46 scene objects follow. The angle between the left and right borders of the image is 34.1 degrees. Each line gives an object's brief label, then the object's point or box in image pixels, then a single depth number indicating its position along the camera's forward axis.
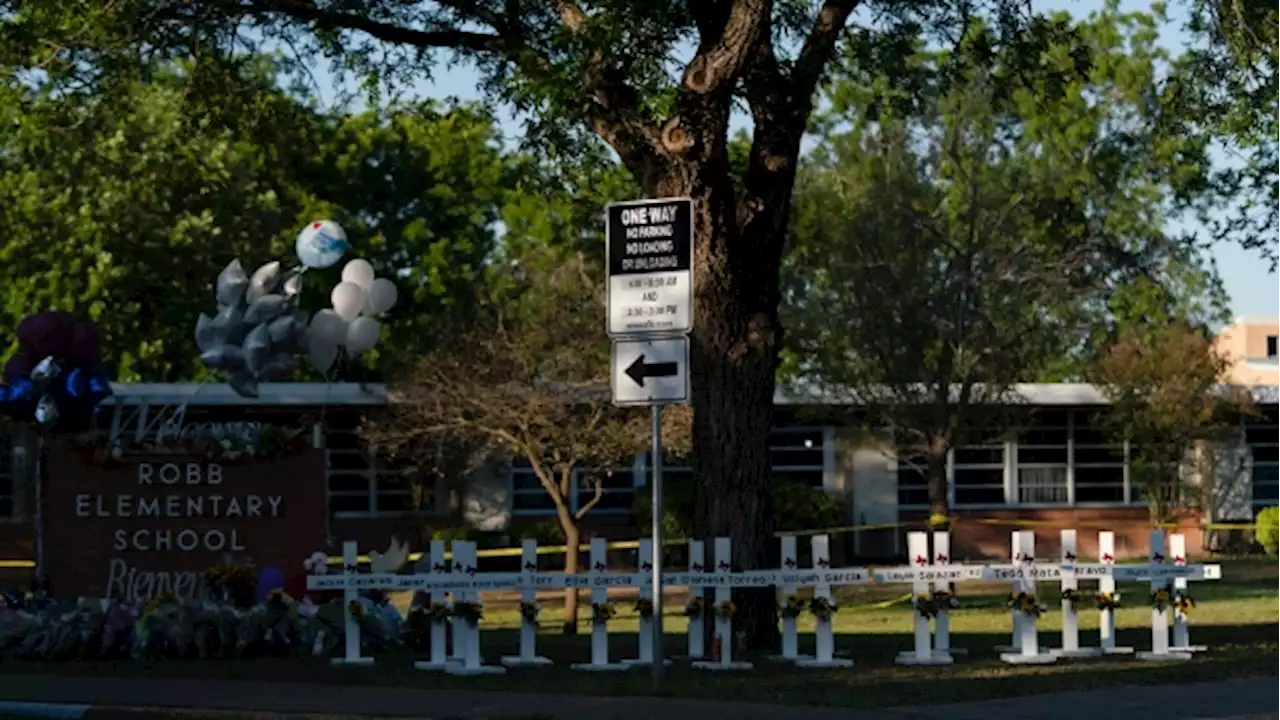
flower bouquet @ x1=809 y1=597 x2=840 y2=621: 16.69
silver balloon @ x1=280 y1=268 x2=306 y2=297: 20.88
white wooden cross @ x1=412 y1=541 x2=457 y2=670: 16.89
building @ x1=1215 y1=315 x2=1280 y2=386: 82.62
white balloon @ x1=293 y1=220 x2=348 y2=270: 20.92
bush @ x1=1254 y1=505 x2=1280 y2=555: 41.81
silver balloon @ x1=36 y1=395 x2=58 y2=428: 19.59
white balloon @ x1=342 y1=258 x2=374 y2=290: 22.17
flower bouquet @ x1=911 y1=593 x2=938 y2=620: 16.89
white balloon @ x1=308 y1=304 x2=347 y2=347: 21.02
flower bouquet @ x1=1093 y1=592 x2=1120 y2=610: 17.52
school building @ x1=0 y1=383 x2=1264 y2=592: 39.09
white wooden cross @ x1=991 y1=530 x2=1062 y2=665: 17.03
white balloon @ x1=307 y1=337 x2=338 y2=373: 21.09
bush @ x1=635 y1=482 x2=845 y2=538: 38.84
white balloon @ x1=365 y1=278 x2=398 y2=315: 22.02
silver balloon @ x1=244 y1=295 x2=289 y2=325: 20.55
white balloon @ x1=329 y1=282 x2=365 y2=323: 21.61
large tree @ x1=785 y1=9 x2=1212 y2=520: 32.06
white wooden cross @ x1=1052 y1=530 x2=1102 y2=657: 17.25
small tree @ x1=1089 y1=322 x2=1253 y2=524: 41.81
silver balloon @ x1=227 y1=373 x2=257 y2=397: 20.59
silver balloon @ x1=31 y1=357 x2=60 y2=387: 19.70
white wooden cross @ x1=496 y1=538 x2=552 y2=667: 17.02
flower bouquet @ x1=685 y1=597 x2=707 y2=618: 17.25
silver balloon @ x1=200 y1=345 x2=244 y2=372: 20.47
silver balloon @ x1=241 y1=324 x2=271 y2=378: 20.34
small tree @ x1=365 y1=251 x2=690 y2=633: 25.58
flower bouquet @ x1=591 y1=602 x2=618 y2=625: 16.73
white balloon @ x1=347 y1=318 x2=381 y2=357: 21.17
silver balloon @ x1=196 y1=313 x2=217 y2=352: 20.62
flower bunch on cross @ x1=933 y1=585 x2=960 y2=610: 17.02
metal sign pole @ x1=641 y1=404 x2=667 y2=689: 14.16
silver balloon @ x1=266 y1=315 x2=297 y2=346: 20.45
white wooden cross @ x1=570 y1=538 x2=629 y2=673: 16.81
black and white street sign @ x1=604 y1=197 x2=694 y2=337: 14.29
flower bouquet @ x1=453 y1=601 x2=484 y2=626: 16.61
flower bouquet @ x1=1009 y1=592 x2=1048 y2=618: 17.00
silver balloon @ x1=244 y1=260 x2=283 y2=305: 20.75
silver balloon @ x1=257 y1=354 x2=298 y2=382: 20.56
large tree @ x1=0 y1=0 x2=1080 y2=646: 16.81
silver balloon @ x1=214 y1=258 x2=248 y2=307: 20.69
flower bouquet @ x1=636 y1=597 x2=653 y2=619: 16.56
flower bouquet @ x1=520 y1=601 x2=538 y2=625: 17.00
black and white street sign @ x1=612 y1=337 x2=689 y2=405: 14.22
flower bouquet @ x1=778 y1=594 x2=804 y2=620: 16.81
